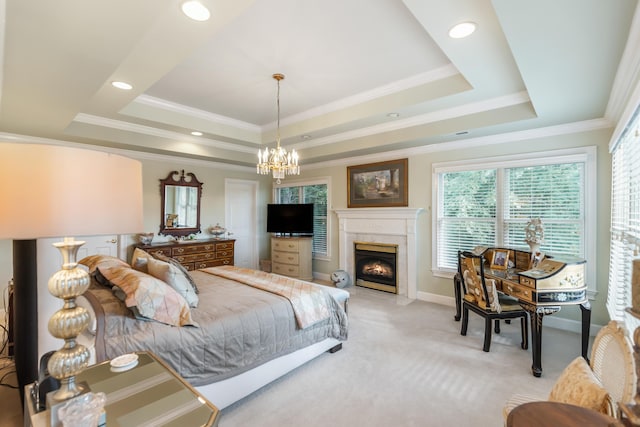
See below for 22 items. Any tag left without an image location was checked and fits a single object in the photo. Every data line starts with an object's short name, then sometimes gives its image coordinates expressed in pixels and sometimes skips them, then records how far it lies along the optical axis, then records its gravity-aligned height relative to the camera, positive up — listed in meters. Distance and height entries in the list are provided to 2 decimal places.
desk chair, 2.91 -0.94
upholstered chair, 1.23 -0.77
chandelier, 3.53 +0.56
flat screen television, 6.08 -0.18
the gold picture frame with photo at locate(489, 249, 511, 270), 3.55 -0.60
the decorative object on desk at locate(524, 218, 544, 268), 3.32 -0.29
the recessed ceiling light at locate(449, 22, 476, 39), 2.00 +1.24
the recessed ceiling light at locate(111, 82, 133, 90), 2.70 +1.15
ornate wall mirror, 5.22 +0.10
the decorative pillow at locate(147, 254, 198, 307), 2.29 -0.54
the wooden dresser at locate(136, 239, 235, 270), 4.81 -0.73
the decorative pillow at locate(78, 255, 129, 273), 2.40 -0.44
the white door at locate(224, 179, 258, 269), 6.30 -0.18
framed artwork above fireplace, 4.91 +0.44
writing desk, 2.57 -0.73
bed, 1.87 -0.84
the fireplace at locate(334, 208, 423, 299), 4.80 -0.42
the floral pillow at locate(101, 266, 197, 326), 1.90 -0.59
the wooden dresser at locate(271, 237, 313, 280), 5.90 -0.95
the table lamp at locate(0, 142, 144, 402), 0.89 +0.01
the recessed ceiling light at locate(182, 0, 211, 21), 1.69 +1.16
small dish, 1.50 -0.79
